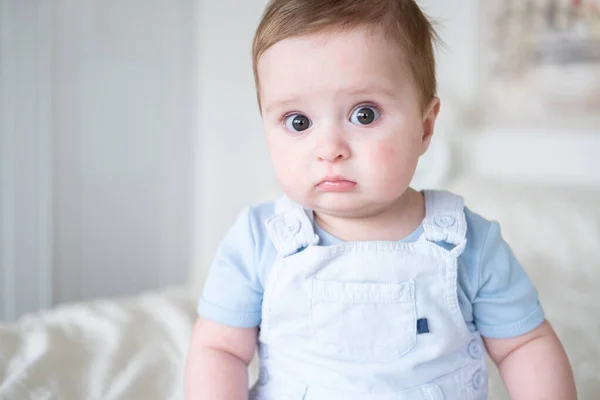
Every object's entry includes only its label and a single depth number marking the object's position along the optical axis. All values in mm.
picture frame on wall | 2219
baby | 789
